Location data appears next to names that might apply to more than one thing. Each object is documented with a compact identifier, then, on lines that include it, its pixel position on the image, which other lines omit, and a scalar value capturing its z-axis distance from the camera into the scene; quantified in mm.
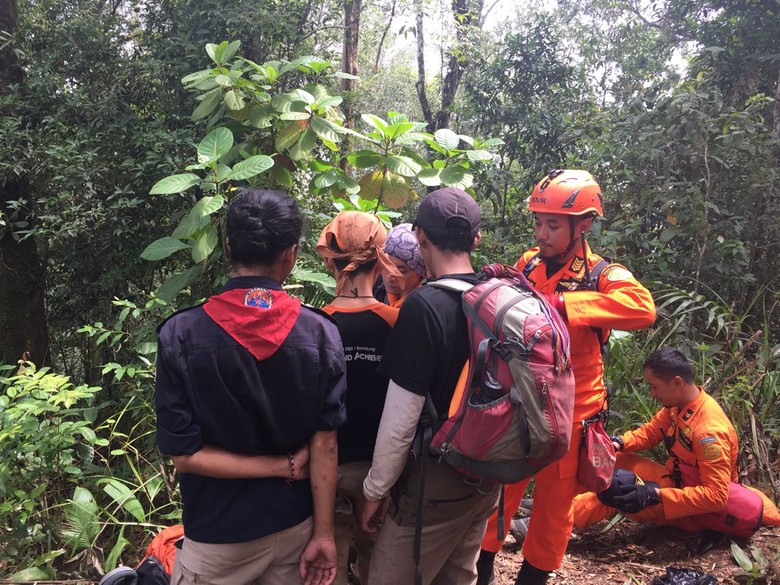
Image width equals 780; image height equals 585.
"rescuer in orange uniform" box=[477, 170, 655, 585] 2535
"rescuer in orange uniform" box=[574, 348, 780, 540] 3289
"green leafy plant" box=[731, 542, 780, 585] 2969
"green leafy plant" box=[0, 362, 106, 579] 2836
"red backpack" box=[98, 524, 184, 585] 2066
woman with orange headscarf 2039
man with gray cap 1807
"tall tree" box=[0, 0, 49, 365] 5305
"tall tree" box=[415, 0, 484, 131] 9148
